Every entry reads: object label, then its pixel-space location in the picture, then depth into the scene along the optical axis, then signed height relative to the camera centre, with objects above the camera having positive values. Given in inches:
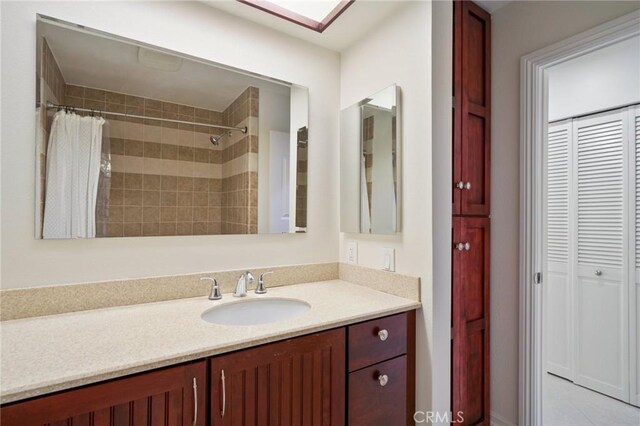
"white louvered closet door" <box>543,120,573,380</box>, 92.1 -12.8
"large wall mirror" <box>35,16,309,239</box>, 50.2 +12.9
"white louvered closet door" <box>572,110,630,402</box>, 81.7 -10.5
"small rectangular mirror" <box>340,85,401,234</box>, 61.9 +10.3
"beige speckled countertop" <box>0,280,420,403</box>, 31.7 -15.8
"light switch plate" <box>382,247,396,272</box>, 62.6 -9.0
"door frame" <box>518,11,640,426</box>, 66.0 -3.5
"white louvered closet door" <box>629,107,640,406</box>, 78.8 -13.5
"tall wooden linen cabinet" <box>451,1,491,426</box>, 63.1 +0.4
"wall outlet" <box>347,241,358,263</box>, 72.4 -8.8
